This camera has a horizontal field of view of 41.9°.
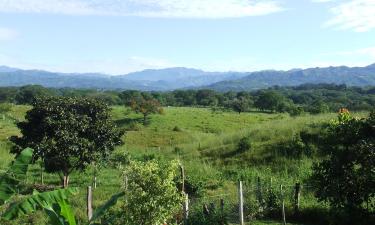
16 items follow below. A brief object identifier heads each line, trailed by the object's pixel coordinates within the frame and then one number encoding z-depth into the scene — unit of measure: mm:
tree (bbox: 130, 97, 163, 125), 79438
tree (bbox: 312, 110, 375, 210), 15078
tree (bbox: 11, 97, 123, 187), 24219
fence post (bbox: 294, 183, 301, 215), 20688
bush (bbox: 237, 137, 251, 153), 36844
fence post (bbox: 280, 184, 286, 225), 18961
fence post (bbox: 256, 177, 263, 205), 21234
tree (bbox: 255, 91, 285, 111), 108856
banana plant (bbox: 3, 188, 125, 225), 10531
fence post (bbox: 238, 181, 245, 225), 18172
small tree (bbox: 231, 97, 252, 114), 105356
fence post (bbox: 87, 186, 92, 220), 17202
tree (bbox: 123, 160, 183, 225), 14719
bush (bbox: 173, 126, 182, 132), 68044
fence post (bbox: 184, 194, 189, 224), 17822
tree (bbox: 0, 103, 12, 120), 74750
